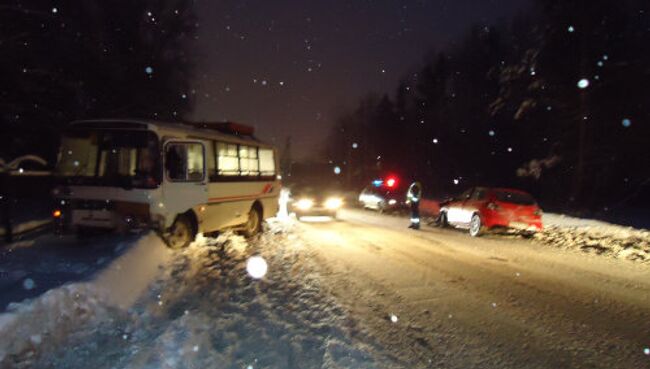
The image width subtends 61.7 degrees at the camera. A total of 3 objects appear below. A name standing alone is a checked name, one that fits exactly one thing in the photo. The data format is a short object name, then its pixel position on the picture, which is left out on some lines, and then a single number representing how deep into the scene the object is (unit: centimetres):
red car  1669
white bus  1093
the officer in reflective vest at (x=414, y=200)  1966
